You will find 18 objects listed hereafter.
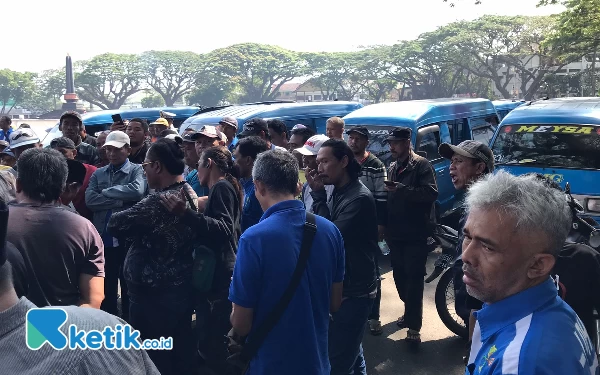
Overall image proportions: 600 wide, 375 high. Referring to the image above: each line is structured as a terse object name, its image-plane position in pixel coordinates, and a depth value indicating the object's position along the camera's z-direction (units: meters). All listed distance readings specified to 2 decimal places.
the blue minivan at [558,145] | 5.82
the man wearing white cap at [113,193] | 3.94
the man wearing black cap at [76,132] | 5.51
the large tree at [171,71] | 53.00
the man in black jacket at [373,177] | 4.48
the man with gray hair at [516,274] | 1.25
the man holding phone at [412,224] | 4.27
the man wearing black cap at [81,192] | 4.14
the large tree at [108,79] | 51.19
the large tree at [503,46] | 35.75
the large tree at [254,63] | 50.97
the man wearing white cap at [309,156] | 3.78
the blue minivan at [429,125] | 7.21
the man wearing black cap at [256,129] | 5.45
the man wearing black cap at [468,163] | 3.17
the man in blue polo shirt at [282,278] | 2.18
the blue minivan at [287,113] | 9.02
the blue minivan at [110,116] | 10.34
